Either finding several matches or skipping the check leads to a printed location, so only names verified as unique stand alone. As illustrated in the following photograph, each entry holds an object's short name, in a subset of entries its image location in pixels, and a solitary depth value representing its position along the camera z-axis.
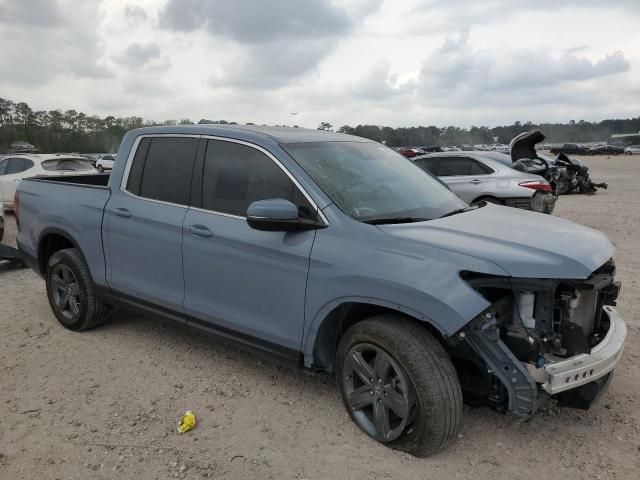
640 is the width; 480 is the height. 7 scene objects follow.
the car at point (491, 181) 10.08
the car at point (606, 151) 67.44
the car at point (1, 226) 9.47
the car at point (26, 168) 12.73
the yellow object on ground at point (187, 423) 3.32
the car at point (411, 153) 29.98
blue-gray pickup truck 2.74
